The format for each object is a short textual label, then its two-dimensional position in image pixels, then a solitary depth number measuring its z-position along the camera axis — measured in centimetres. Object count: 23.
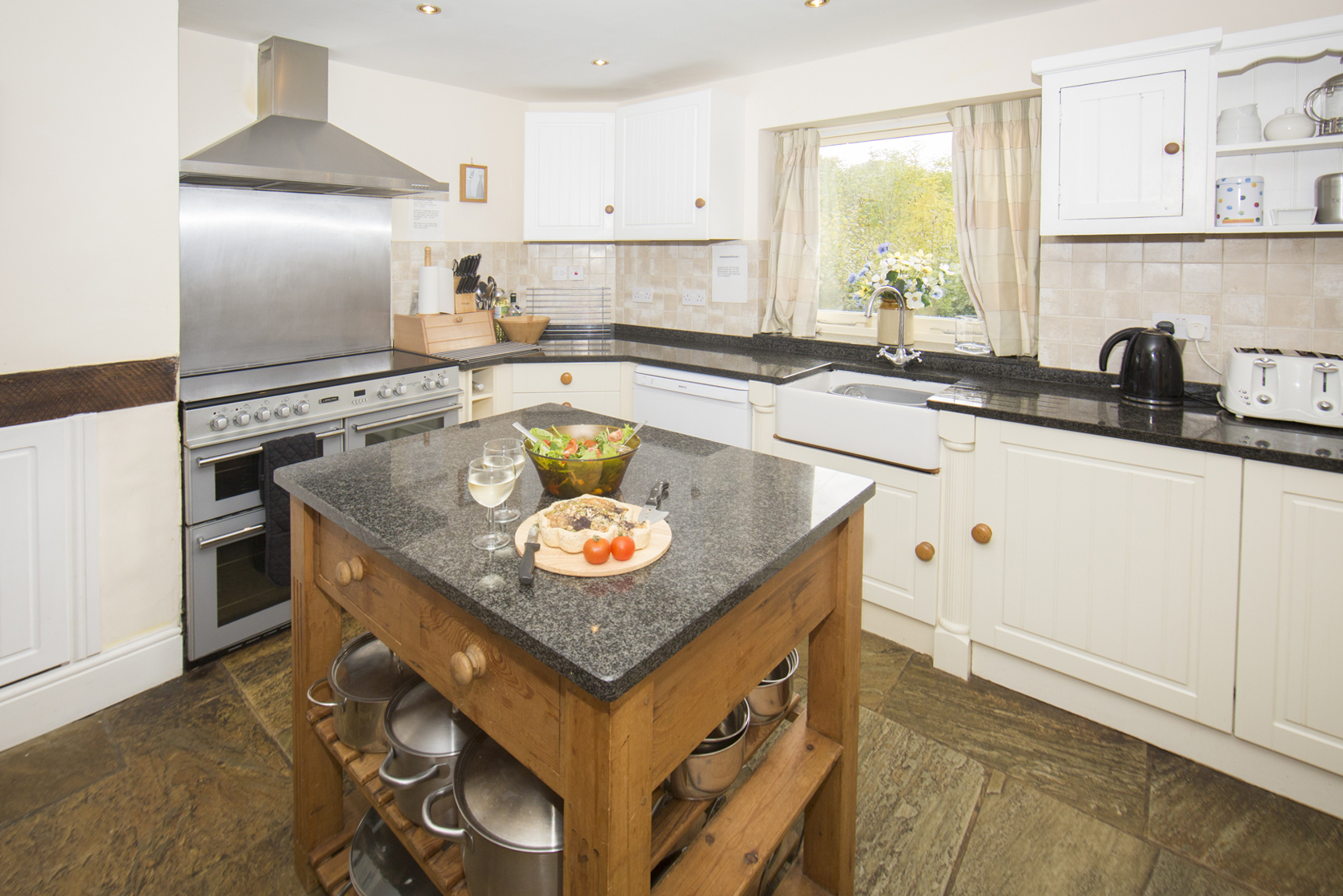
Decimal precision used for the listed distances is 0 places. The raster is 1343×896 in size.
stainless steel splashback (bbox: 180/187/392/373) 303
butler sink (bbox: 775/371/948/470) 255
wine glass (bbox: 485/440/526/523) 135
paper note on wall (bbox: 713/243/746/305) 386
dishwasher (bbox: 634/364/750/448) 319
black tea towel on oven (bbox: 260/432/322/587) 257
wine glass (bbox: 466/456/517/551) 125
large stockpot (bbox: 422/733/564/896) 111
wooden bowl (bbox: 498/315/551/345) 400
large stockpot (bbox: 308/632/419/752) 147
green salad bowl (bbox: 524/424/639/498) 142
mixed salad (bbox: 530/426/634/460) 146
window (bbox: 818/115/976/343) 332
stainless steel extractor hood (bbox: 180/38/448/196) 268
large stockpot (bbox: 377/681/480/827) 132
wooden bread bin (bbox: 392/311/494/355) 360
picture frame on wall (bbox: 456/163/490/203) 396
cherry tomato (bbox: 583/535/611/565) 115
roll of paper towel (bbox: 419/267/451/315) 366
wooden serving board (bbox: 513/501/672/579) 114
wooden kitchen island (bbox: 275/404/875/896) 96
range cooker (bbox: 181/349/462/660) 248
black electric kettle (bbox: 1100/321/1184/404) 234
